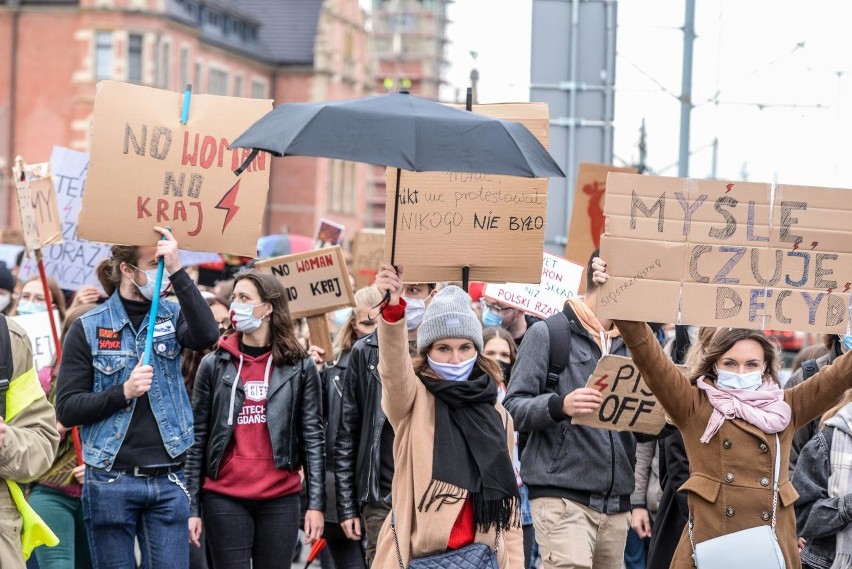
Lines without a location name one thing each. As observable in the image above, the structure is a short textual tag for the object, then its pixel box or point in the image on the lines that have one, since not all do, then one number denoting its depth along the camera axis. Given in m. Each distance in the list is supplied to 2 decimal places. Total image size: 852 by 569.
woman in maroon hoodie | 13.85
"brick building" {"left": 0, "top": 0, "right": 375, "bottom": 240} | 111.90
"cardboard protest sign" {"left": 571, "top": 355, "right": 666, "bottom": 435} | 12.44
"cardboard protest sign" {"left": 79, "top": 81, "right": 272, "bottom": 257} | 12.79
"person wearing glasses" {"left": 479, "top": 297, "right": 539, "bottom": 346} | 18.77
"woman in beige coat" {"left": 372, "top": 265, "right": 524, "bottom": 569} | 10.73
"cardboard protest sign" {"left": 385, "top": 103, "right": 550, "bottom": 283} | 12.82
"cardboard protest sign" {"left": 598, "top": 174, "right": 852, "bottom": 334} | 10.96
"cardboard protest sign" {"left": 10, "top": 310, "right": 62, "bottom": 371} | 16.05
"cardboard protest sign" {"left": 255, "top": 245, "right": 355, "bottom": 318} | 18.46
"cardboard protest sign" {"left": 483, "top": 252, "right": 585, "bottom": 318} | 17.50
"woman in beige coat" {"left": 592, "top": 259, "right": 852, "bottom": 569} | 11.17
